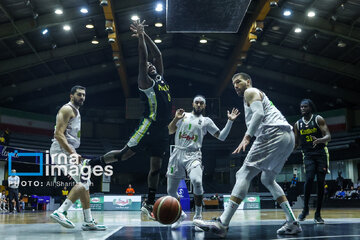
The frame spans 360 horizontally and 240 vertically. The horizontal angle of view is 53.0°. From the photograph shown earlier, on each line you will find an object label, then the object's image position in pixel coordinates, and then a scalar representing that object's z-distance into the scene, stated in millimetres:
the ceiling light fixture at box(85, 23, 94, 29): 18438
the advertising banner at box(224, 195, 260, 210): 16812
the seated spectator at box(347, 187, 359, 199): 18425
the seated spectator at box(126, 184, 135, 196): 20388
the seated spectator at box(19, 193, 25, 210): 19461
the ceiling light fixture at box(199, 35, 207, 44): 21500
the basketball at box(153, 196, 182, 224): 4520
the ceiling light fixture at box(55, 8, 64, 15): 16334
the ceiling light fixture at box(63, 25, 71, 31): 18062
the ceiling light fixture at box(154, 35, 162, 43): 22144
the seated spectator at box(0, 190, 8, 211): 16922
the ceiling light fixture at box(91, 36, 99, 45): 20391
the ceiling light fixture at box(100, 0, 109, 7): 13712
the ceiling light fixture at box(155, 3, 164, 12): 16984
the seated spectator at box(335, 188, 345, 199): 19397
